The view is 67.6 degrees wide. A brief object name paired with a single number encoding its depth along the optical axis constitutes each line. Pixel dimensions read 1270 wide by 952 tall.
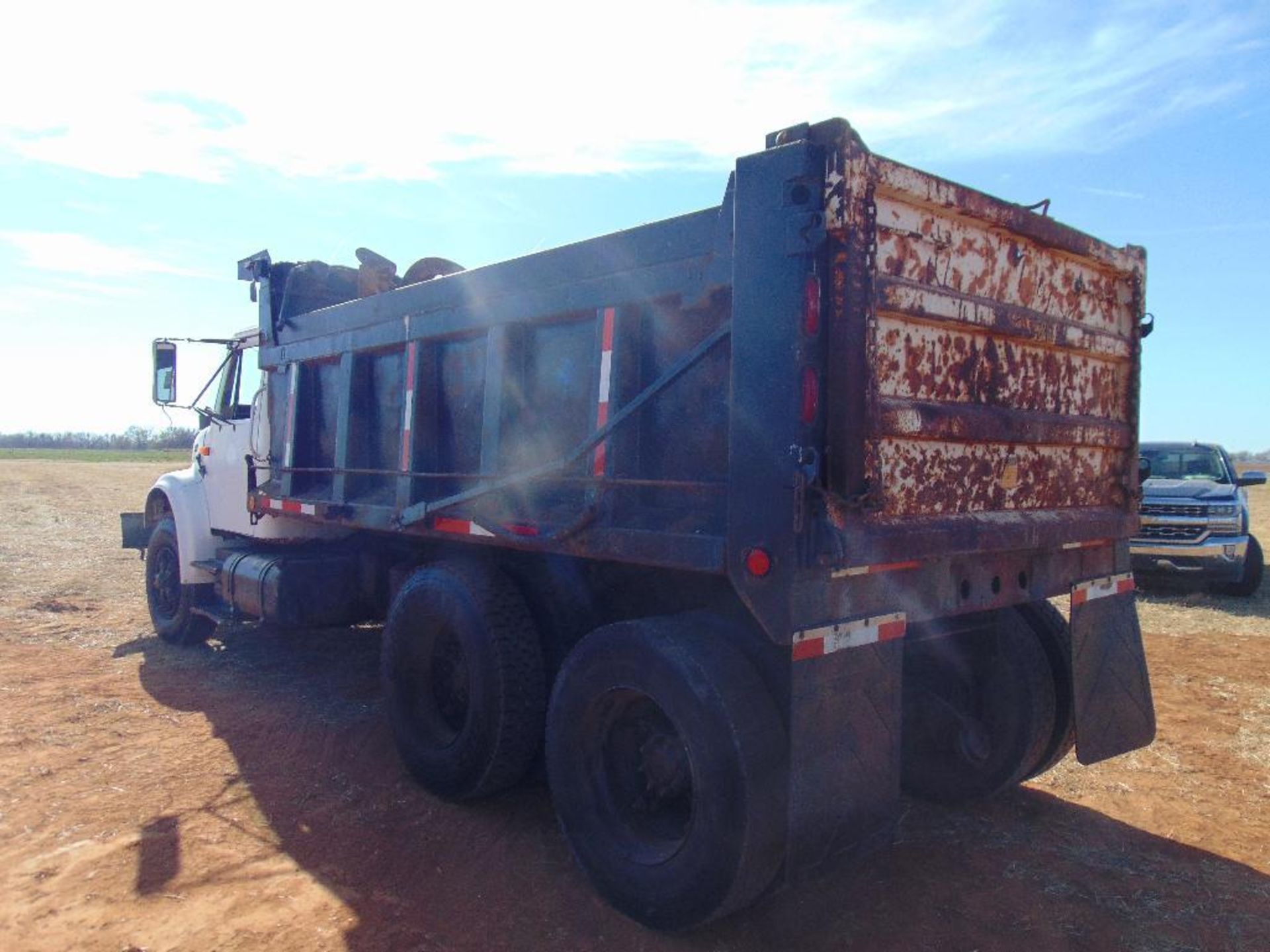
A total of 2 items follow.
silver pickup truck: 11.34
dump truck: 3.23
